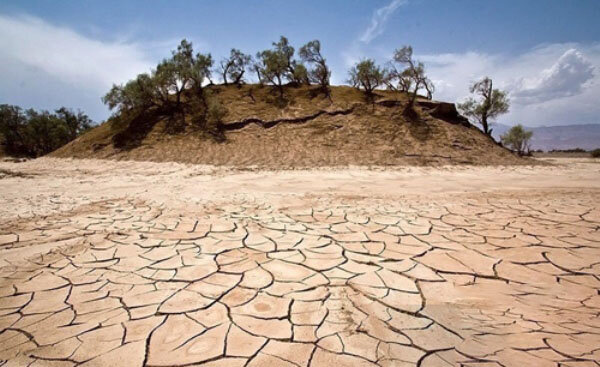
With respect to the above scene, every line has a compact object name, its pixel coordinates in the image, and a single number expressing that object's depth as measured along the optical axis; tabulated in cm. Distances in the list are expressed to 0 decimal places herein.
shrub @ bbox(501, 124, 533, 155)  2388
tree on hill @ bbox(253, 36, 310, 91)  2412
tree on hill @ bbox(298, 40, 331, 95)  2438
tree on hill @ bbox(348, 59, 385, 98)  2127
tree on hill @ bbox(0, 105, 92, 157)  2367
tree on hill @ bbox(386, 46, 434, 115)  1973
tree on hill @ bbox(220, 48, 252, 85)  2722
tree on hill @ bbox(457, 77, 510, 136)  2120
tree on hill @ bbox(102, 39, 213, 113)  1928
